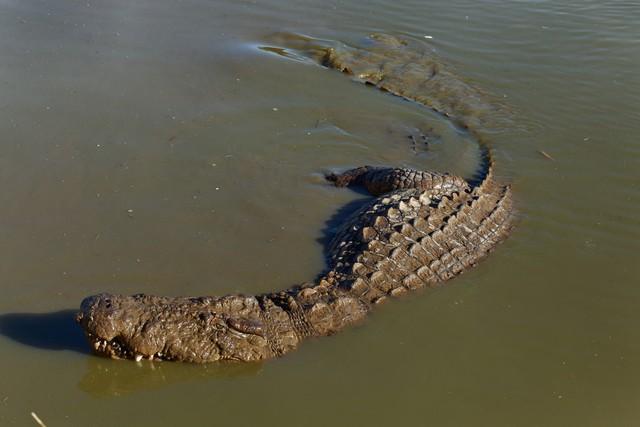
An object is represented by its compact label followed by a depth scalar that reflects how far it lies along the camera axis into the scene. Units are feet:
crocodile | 16.40
